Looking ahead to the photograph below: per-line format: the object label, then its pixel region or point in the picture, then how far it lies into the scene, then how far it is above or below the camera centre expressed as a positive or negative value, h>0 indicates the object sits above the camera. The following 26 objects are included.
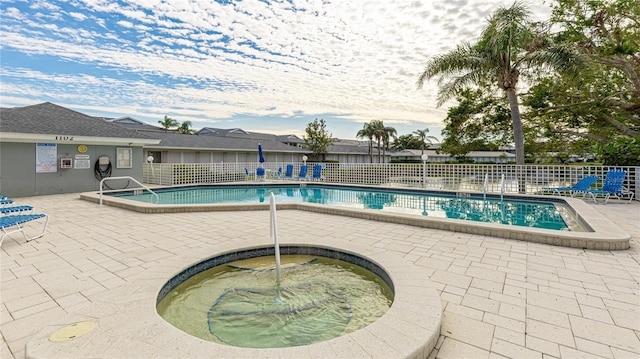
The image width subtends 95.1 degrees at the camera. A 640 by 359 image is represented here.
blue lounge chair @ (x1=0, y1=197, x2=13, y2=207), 5.85 -0.48
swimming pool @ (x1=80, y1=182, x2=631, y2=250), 4.42 -0.81
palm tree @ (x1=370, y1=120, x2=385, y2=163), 37.78 +6.05
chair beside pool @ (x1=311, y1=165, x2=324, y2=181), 14.89 +0.11
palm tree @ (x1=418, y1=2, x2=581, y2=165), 10.50 +4.45
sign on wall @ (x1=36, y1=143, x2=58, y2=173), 10.24 +0.71
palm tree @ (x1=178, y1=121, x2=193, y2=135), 42.43 +7.21
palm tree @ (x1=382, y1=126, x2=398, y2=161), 38.66 +5.64
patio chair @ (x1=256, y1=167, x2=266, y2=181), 15.71 +0.24
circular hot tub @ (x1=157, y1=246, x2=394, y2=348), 2.29 -1.19
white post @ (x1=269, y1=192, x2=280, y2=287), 3.36 -0.81
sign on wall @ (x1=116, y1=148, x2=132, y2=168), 12.49 +0.83
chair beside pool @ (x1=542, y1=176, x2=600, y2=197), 8.28 -0.28
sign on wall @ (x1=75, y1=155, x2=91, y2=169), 11.22 +0.59
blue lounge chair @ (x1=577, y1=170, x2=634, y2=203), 7.93 -0.30
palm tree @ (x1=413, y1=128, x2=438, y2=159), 47.91 +6.37
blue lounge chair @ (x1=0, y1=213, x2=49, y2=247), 4.08 -0.62
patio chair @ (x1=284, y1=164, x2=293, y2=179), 15.96 +0.23
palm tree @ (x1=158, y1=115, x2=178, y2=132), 40.84 +7.65
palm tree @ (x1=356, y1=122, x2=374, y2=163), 37.75 +5.65
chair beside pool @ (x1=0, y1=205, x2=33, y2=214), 4.73 -0.52
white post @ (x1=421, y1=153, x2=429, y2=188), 11.21 +0.31
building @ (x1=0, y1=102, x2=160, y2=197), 9.73 +1.00
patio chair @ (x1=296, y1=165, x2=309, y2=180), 15.32 +0.22
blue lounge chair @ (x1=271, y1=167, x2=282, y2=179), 17.11 +0.14
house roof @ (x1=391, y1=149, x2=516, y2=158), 43.58 +3.37
